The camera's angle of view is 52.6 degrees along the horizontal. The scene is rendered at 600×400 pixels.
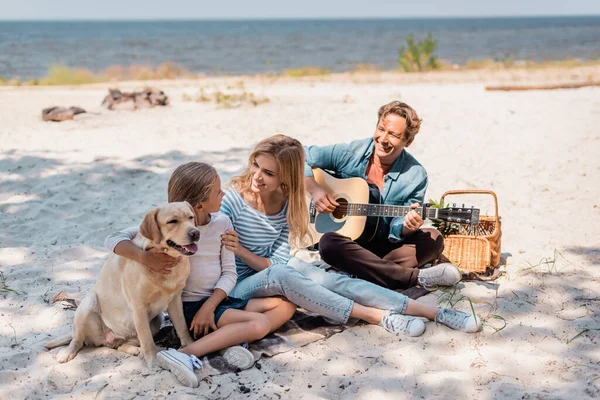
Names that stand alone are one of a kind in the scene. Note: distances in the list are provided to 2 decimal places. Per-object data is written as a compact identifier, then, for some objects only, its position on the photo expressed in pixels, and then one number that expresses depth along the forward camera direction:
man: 4.30
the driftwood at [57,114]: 9.16
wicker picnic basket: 4.52
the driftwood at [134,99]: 10.27
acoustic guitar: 4.33
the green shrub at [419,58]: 19.03
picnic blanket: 3.39
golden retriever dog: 3.20
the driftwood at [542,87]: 11.07
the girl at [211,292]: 3.39
